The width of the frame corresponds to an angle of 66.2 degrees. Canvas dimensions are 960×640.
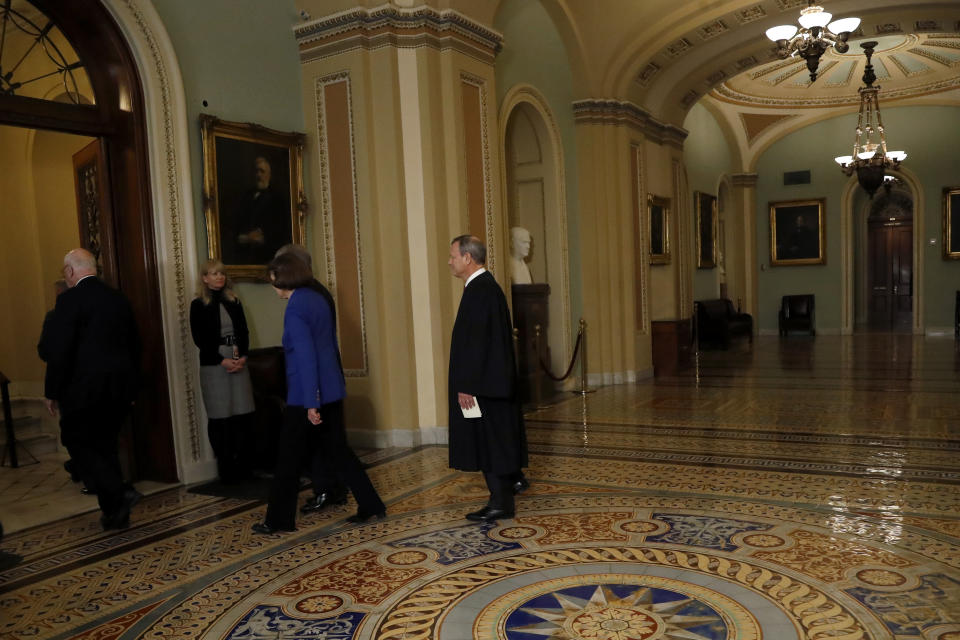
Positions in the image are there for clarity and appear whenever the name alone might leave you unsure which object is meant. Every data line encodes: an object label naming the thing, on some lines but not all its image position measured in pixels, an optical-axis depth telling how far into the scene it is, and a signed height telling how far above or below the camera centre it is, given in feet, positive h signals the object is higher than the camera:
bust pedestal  27.43 -2.32
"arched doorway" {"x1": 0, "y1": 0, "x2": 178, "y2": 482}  16.85 +2.64
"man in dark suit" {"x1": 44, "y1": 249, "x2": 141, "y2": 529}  13.53 -1.44
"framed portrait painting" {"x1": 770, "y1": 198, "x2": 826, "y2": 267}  54.03 +2.44
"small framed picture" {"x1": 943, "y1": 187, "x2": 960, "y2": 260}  49.34 +2.37
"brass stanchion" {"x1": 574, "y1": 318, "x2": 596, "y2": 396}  28.58 -3.29
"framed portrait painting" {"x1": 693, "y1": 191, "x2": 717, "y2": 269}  47.67 +2.72
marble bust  28.63 +0.97
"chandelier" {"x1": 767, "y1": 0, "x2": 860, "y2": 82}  24.98 +8.13
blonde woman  17.15 -1.66
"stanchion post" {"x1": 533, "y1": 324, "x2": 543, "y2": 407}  27.45 -3.90
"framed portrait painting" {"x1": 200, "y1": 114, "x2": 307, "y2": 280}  18.74 +2.65
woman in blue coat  12.69 -1.78
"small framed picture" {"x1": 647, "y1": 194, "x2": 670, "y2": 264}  35.50 +2.12
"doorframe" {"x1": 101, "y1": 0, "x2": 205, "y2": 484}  17.37 +2.05
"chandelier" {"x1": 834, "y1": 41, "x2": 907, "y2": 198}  42.60 +5.98
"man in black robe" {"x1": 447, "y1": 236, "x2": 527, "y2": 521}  12.82 -1.65
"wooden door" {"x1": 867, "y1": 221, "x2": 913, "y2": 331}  58.59 -0.74
